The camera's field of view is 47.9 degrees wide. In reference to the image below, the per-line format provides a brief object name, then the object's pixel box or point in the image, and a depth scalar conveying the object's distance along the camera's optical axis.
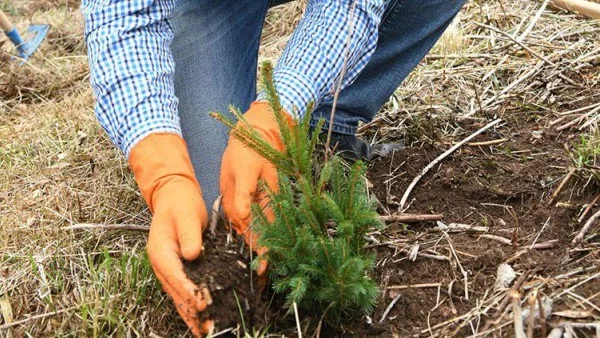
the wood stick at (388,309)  1.92
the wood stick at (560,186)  2.28
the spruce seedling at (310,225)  1.67
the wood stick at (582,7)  3.65
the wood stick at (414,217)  2.33
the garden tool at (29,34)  4.78
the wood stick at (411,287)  2.03
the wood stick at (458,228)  2.23
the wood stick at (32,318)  2.01
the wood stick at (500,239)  2.12
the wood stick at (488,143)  2.83
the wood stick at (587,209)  2.12
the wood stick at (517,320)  1.50
